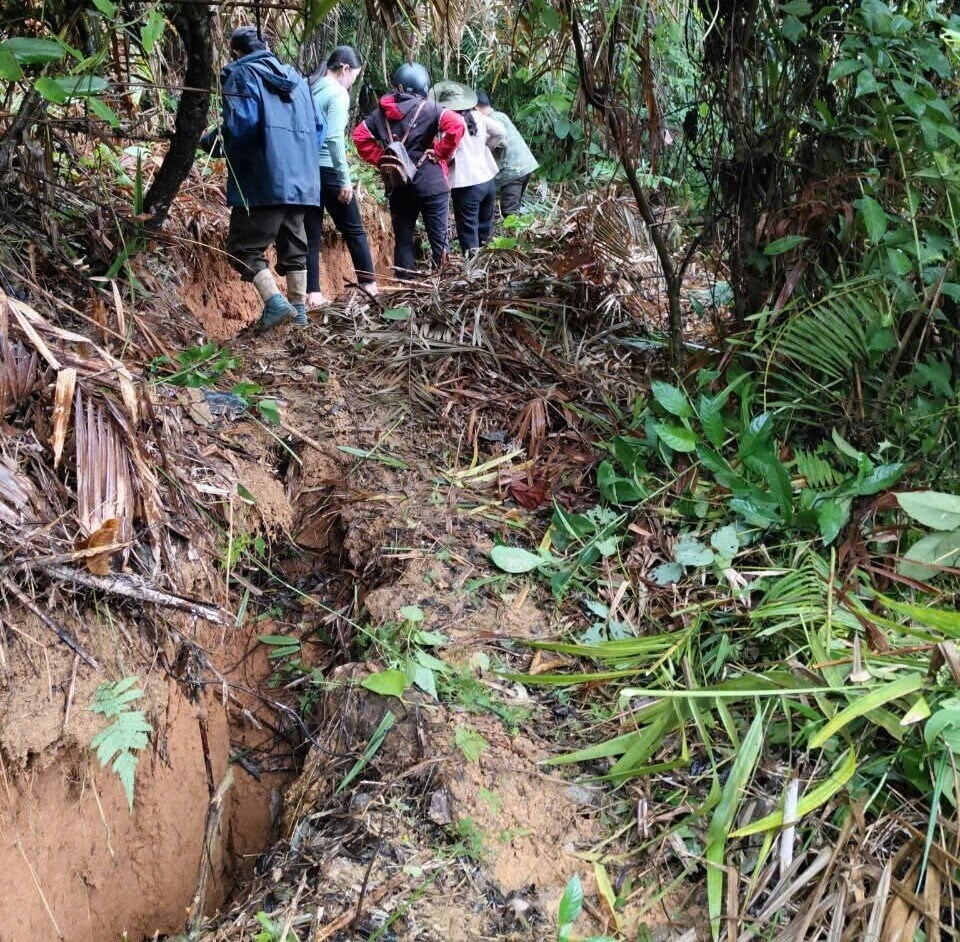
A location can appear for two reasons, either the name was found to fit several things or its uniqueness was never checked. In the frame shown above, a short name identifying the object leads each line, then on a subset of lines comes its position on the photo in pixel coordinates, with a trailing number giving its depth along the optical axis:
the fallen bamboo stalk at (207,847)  2.17
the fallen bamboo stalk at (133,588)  2.17
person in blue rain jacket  3.79
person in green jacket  6.61
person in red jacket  5.01
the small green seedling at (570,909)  1.84
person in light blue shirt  4.62
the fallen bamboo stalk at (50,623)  2.08
